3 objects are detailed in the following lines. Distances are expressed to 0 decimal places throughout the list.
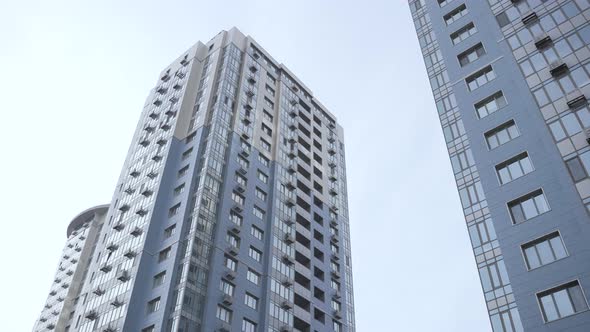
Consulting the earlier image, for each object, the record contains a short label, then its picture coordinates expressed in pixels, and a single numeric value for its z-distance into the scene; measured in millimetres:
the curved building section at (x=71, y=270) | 105688
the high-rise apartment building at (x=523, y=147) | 37188
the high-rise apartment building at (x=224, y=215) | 67312
